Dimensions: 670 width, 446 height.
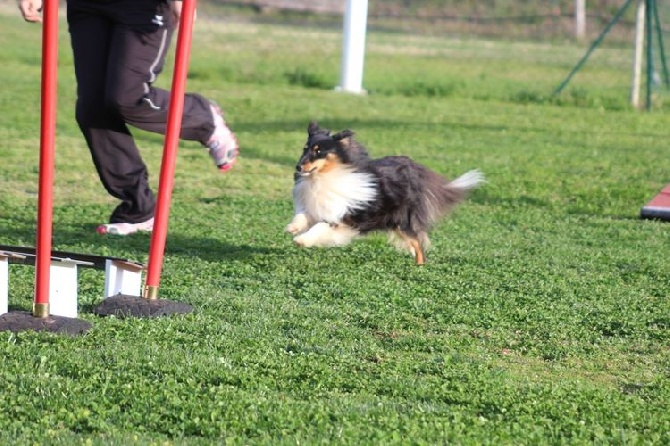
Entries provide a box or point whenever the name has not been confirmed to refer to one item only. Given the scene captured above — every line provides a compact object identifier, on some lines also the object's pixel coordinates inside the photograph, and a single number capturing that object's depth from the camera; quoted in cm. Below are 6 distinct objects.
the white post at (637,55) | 3519
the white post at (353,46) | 3500
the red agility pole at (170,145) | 1009
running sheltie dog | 1353
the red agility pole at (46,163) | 906
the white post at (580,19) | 6297
